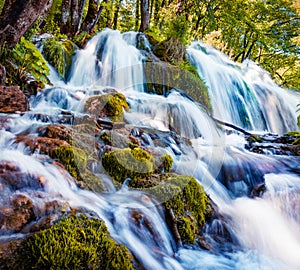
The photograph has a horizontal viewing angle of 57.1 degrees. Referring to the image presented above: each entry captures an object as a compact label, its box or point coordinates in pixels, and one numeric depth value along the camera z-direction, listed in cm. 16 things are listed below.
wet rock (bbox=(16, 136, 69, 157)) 341
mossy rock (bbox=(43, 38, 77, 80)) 849
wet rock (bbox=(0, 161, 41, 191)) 258
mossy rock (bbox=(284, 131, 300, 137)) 814
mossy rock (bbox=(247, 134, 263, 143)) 725
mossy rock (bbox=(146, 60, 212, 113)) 866
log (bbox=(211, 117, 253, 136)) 725
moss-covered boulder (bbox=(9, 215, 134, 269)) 181
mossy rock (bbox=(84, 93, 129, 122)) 564
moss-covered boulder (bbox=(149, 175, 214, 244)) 306
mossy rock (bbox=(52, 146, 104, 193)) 322
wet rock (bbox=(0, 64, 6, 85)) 557
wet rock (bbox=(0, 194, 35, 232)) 214
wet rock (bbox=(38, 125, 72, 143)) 383
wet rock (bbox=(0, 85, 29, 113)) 505
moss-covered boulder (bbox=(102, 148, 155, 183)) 357
